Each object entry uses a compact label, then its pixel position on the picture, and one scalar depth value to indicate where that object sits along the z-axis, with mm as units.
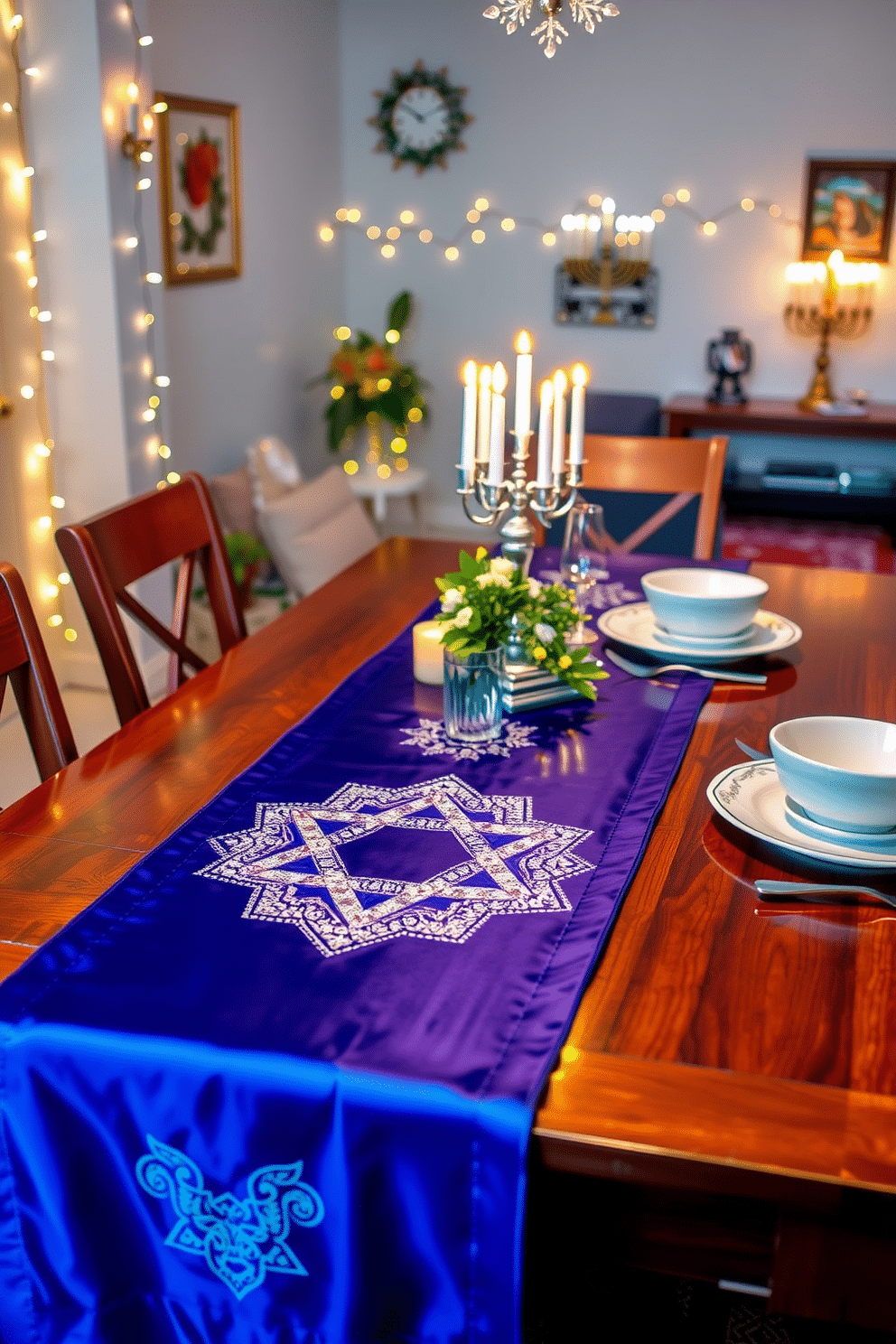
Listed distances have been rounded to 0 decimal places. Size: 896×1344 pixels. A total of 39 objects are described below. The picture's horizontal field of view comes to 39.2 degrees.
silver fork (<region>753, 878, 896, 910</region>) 1165
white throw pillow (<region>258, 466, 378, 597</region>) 3721
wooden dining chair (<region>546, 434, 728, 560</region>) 2617
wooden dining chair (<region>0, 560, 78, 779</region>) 1521
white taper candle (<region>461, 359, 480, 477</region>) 1704
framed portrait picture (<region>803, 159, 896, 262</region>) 5273
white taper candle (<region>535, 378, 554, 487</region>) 1702
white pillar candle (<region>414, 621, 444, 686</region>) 1699
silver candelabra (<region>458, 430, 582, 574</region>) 1755
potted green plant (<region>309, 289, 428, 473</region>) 5277
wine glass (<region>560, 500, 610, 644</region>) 1941
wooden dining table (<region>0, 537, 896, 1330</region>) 856
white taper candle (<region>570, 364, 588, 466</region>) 1776
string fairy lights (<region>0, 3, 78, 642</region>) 3373
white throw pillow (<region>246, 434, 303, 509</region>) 4297
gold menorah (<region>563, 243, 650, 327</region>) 5547
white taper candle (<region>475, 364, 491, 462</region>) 1761
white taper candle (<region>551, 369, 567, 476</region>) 1685
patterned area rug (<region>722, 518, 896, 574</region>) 4836
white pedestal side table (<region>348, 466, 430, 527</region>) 5223
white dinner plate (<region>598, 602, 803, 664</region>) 1784
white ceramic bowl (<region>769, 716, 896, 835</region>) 1180
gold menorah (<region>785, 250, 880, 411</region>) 5359
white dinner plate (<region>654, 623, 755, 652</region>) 1810
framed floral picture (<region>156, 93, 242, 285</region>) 4113
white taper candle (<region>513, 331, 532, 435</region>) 1671
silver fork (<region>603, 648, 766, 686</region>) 1737
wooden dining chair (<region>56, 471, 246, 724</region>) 1762
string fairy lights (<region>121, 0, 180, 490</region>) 3484
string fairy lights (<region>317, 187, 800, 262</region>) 5453
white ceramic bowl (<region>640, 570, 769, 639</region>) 1775
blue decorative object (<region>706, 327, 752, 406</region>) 5453
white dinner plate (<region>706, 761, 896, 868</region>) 1203
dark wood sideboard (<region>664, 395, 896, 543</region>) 5160
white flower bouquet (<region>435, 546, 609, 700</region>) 1503
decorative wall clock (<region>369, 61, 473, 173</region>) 5516
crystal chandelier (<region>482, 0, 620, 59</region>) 1753
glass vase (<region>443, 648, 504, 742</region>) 1494
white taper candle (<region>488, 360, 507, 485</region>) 1700
